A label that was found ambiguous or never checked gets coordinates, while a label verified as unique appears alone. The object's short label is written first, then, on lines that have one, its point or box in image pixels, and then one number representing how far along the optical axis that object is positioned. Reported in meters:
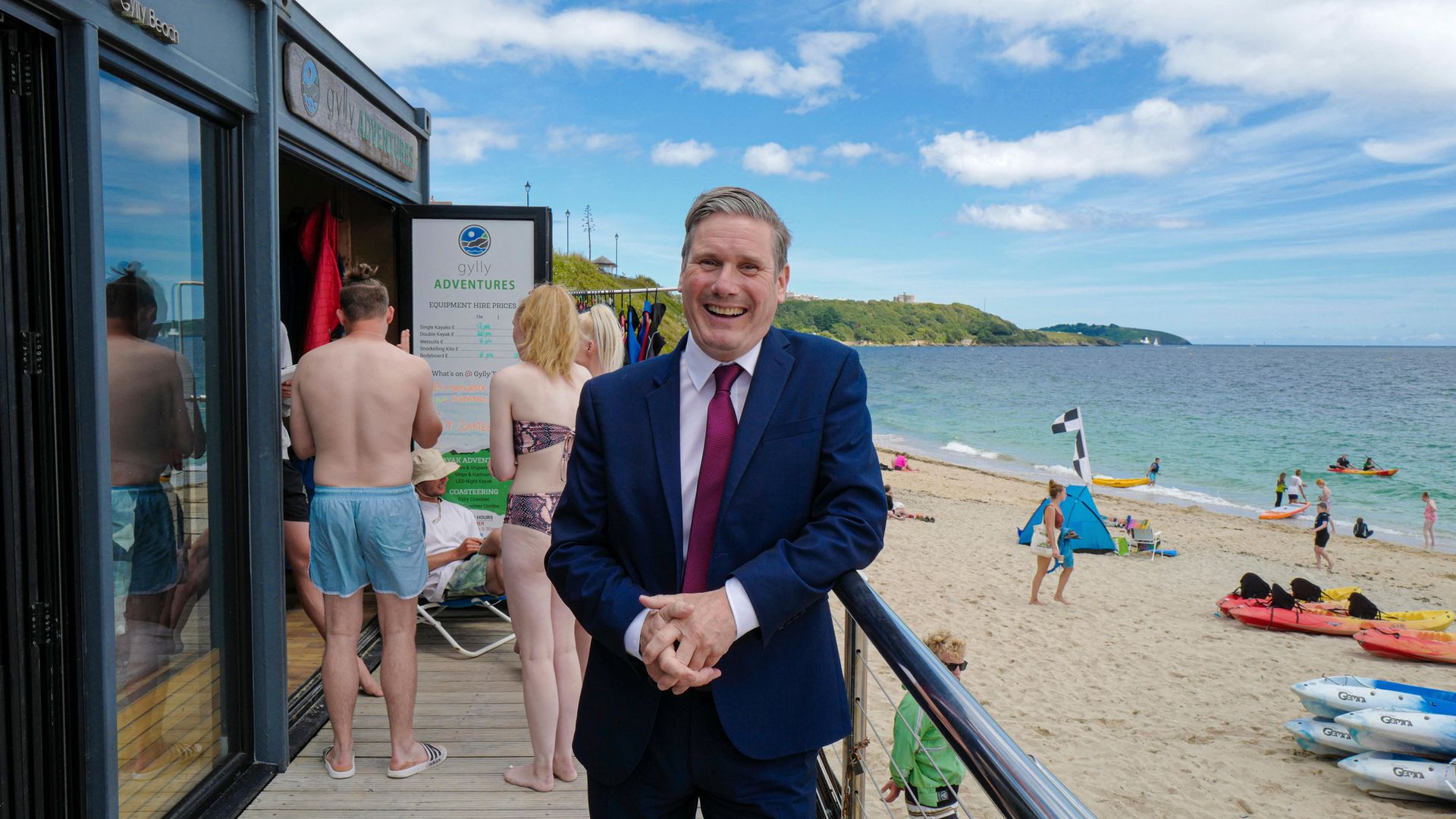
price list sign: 4.91
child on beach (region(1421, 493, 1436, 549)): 21.67
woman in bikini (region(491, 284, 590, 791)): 3.21
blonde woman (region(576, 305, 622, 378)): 3.81
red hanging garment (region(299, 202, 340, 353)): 4.85
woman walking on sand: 12.14
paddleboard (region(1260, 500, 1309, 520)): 23.67
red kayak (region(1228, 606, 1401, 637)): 11.90
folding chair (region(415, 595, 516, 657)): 4.77
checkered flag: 16.31
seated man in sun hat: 4.83
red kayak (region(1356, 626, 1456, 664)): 10.73
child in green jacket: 4.12
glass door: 2.51
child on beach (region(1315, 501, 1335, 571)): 16.94
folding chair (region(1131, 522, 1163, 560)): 16.86
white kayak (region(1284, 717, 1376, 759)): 7.61
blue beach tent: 16.94
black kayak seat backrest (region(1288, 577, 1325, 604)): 12.51
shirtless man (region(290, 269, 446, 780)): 3.13
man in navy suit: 1.46
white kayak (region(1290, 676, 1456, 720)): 7.91
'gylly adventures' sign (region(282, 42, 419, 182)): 3.37
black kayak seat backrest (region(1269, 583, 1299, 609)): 12.23
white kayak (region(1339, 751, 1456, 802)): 7.11
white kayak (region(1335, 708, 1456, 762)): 7.45
